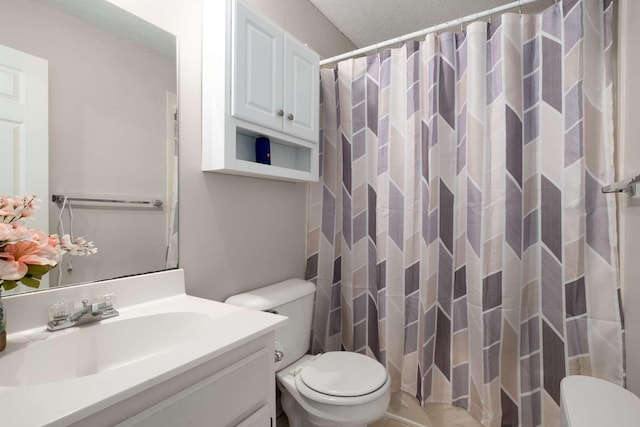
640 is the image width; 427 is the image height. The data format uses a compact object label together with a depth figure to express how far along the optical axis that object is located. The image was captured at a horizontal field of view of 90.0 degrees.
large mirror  0.85
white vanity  0.56
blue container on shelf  1.47
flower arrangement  0.70
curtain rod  1.36
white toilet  1.19
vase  0.73
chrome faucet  0.88
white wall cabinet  1.23
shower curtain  1.25
